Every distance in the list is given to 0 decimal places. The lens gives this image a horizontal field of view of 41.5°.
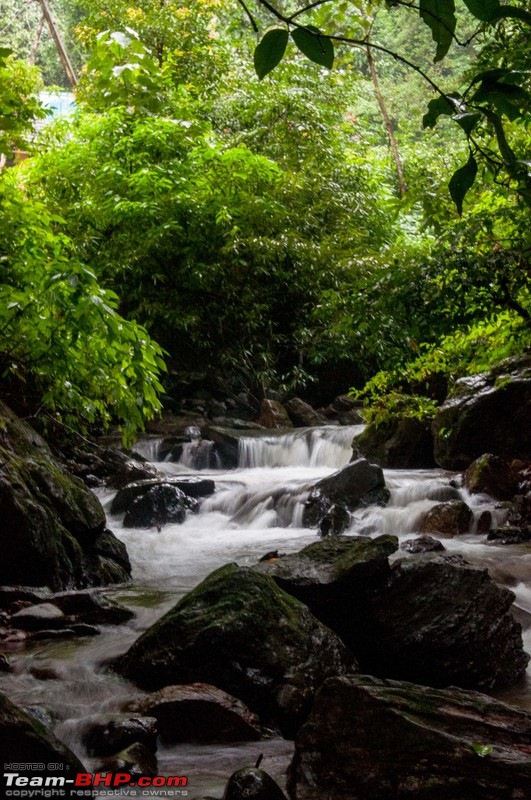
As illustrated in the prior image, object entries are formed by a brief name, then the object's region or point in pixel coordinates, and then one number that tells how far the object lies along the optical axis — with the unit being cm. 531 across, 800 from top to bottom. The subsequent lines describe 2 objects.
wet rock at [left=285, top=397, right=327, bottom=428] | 1555
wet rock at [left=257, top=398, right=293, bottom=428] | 1527
